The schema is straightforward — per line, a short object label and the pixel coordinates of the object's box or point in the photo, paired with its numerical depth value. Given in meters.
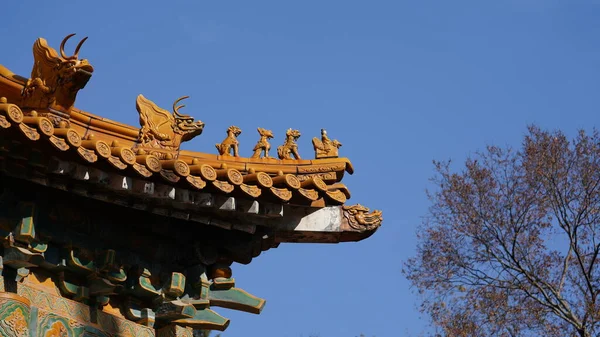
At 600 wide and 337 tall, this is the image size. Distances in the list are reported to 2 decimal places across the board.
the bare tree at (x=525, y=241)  30.31
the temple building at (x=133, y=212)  13.29
